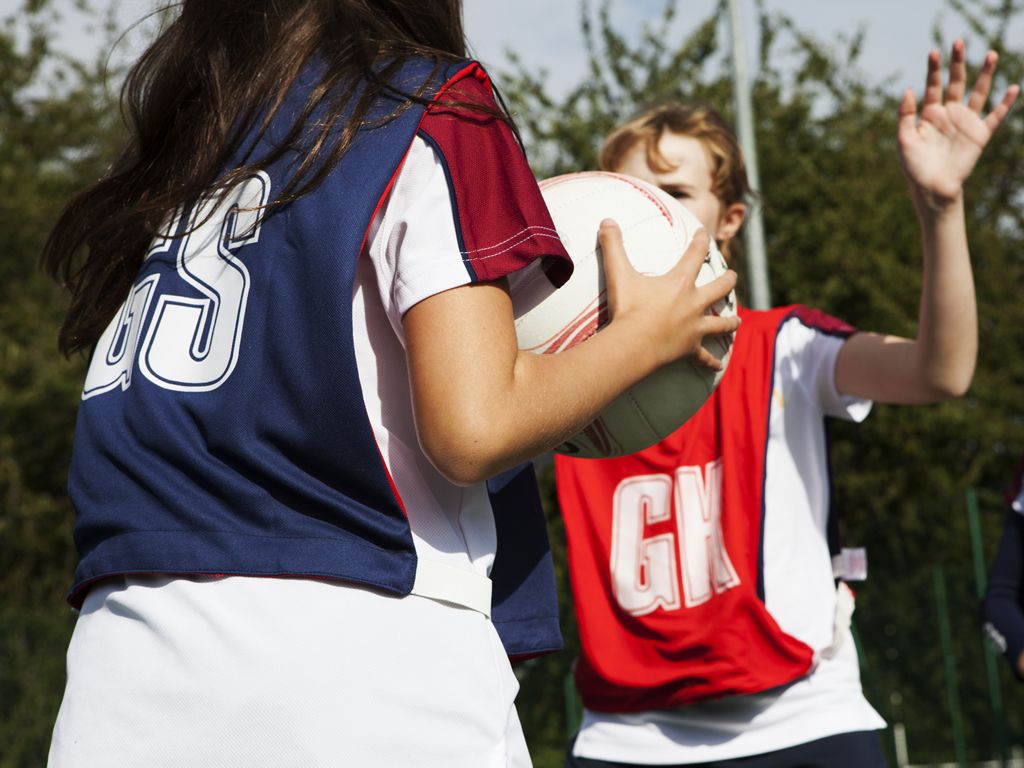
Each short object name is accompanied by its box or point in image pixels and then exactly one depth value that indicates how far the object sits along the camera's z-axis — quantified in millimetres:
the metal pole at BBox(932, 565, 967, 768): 8734
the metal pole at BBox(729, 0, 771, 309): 10289
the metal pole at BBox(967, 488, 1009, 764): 8594
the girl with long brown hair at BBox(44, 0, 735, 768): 1602
